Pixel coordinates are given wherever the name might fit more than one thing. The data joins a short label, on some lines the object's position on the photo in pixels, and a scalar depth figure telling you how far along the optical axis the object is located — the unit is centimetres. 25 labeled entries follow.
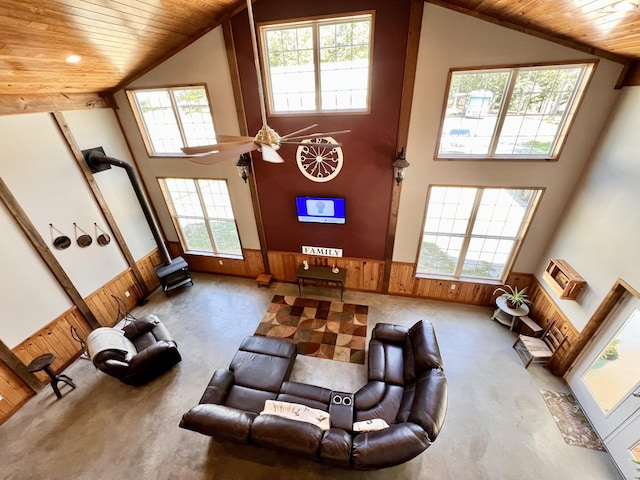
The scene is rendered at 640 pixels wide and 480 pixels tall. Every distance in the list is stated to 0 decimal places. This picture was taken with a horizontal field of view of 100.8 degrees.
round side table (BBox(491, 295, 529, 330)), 465
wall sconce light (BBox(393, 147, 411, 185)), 431
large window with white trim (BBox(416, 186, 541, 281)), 459
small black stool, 382
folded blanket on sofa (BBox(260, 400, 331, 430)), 305
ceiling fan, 203
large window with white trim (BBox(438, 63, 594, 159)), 372
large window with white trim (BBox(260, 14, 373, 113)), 397
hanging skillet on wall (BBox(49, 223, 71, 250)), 426
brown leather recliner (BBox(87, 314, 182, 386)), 381
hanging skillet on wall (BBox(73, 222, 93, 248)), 463
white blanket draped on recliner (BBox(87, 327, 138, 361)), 386
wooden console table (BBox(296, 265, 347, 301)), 555
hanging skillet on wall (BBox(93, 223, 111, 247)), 498
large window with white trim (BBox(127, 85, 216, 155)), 489
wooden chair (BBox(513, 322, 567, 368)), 408
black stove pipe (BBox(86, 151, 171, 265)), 477
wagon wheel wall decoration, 469
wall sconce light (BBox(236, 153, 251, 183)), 489
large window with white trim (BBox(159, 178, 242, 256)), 577
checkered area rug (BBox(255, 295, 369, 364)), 469
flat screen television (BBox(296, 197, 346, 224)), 508
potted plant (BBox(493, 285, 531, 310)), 473
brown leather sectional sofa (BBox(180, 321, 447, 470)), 266
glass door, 313
